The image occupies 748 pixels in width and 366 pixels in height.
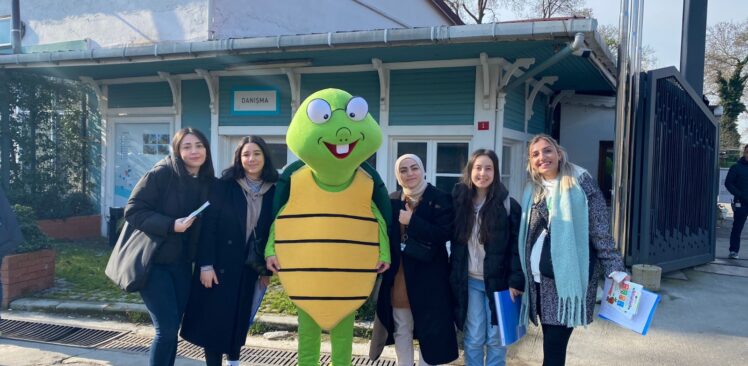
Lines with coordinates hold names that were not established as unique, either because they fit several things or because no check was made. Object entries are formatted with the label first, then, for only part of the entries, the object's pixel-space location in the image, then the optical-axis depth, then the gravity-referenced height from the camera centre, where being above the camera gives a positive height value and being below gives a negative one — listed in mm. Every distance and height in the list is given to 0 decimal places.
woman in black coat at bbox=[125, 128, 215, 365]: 3047 -327
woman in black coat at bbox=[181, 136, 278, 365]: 3184 -518
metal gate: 6254 +34
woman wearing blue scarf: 2701 -372
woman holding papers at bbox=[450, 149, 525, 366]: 2980 -468
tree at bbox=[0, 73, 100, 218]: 9023 +264
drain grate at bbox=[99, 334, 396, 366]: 4152 -1554
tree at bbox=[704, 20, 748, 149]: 24969 +5305
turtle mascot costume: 2955 -376
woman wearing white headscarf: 3094 -605
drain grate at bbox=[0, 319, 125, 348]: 4664 -1591
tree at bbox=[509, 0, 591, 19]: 25688 +8292
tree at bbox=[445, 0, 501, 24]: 24134 +7673
